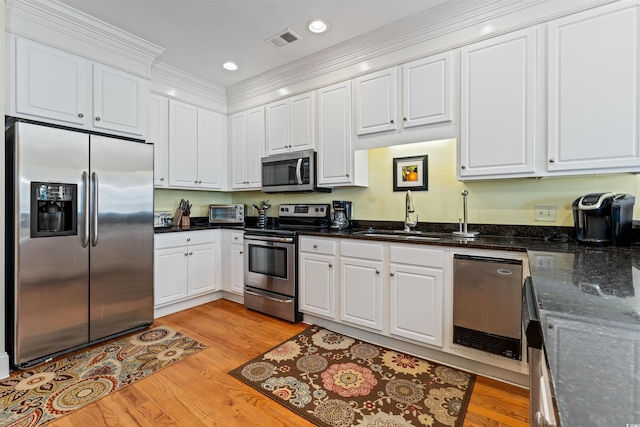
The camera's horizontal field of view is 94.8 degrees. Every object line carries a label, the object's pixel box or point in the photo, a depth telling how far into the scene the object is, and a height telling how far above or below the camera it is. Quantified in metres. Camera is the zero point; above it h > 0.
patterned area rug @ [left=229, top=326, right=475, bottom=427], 1.67 -1.15
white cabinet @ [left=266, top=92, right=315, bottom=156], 3.21 +1.01
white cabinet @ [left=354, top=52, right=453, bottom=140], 2.37 +1.01
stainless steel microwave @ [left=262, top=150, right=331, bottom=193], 3.19 +0.45
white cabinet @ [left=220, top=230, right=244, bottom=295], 3.51 -0.60
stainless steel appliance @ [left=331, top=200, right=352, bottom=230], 3.17 -0.02
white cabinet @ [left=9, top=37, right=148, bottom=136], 2.25 +1.03
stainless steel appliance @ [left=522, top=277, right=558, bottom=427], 0.62 -0.39
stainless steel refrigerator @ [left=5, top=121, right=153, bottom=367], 2.12 -0.22
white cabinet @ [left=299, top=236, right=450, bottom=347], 2.20 -0.62
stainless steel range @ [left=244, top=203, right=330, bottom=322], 2.97 -0.54
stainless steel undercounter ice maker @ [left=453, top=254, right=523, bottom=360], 1.87 -0.61
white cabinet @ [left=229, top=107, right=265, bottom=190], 3.70 +0.84
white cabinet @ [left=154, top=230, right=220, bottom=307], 3.09 -0.61
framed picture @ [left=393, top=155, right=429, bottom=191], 2.82 +0.38
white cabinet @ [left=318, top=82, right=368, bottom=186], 2.94 +0.71
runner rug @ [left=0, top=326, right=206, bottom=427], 1.73 -1.15
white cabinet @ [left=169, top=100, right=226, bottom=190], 3.48 +0.81
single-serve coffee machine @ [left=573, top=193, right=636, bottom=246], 1.79 -0.03
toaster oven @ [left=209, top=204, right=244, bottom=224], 3.90 -0.03
